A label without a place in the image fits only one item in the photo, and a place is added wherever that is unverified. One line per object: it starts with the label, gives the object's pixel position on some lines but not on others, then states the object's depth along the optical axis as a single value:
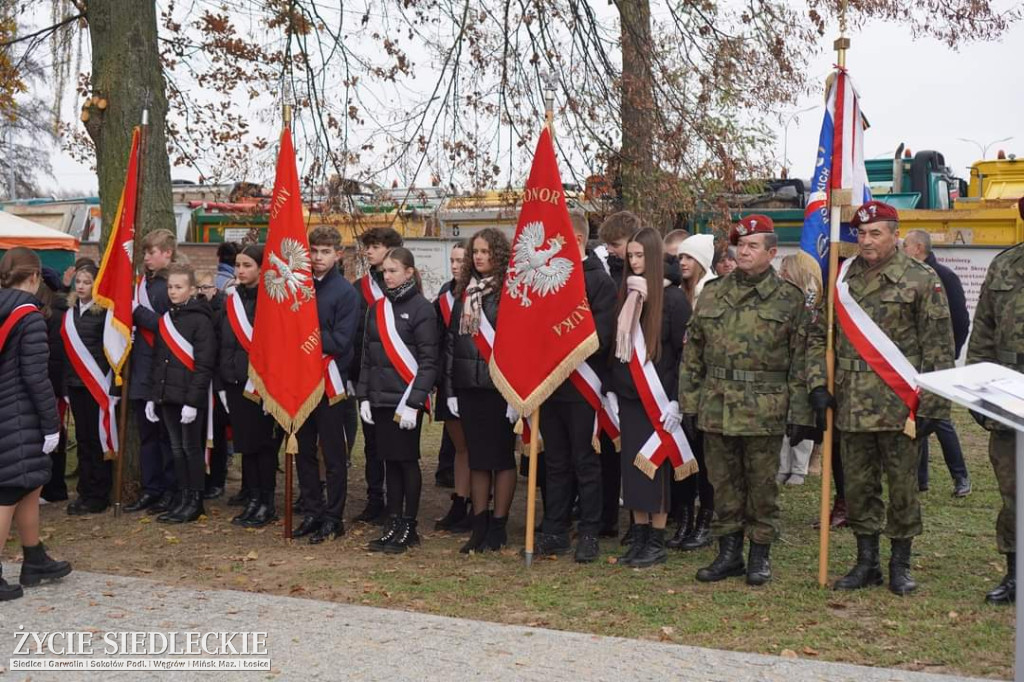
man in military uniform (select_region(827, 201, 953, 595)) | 6.40
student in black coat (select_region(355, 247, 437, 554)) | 7.89
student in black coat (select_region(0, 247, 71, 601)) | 6.67
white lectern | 3.85
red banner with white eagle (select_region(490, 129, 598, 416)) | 7.46
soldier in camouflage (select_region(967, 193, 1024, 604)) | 6.32
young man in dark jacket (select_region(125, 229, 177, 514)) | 9.23
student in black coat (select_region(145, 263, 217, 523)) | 8.91
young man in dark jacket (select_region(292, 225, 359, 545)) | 8.40
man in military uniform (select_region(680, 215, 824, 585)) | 6.75
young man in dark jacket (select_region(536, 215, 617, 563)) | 7.63
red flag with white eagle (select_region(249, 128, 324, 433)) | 8.21
